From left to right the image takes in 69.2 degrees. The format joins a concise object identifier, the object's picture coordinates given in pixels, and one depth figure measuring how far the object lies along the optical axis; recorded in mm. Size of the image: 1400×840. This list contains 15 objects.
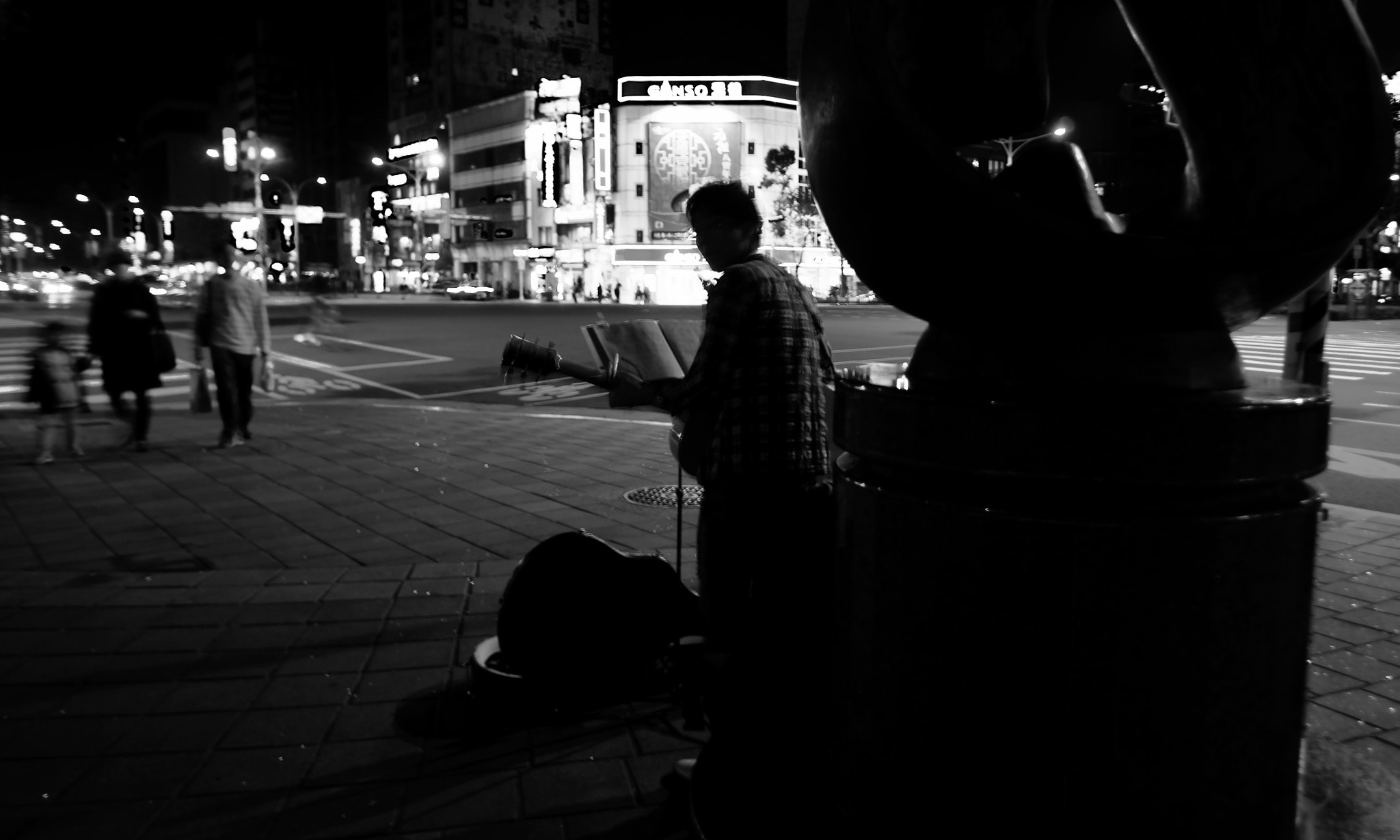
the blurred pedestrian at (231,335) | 9242
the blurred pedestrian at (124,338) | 9039
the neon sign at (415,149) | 106062
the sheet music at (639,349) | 3660
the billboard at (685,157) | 74875
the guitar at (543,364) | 3496
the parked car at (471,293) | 69000
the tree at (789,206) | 71188
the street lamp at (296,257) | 69988
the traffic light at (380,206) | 36625
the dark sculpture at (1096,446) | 1878
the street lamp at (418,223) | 96438
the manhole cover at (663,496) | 7105
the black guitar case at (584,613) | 3637
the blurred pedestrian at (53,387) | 8562
